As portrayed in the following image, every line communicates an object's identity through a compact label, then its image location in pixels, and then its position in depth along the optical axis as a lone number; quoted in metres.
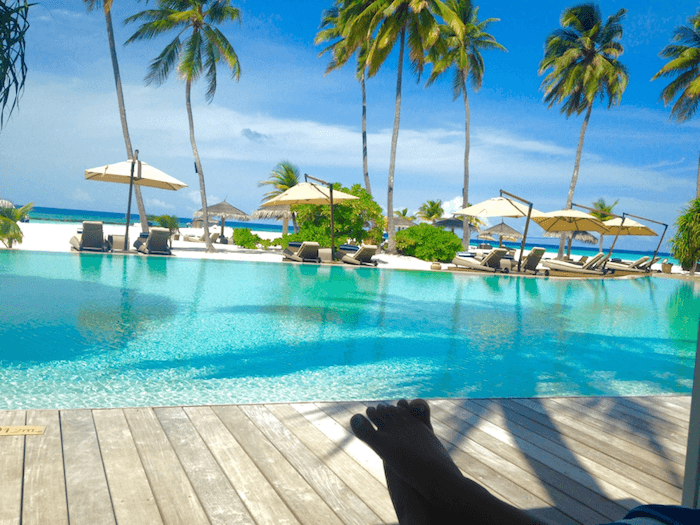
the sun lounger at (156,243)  14.26
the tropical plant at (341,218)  17.83
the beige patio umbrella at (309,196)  15.38
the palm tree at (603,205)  35.94
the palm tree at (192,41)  18.91
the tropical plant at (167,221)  23.41
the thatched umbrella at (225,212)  27.89
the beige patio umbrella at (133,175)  14.27
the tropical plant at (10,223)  12.99
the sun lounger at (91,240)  13.53
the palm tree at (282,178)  26.92
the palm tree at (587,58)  24.06
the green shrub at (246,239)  21.08
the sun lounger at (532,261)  15.62
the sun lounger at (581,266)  16.59
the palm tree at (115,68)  17.36
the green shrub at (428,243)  18.84
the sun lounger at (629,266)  18.98
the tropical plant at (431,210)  45.00
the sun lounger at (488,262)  14.80
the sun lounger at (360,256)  14.98
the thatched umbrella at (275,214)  25.31
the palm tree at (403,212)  38.63
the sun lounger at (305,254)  14.84
